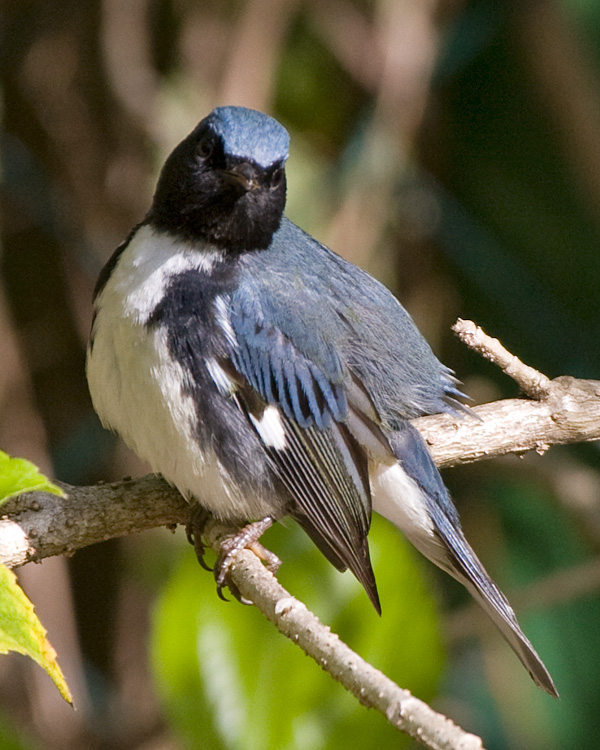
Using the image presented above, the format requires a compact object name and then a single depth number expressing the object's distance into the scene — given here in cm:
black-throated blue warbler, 250
